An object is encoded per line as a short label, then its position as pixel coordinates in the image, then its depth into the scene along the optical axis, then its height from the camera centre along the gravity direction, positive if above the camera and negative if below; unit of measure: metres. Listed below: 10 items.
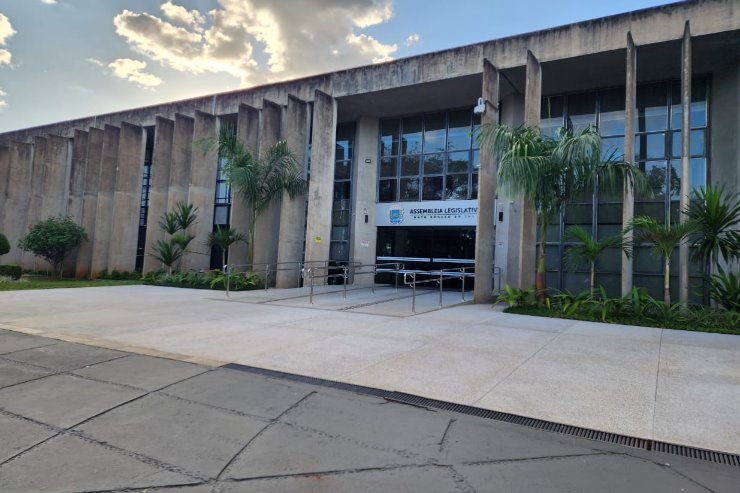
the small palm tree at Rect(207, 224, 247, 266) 16.56 +0.82
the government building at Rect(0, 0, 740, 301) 12.52 +4.57
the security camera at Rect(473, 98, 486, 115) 12.74 +4.76
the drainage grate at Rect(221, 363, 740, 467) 3.28 -1.30
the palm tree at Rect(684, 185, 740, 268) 9.00 +1.17
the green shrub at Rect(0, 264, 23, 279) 19.21 -0.96
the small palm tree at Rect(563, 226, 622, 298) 10.08 +0.70
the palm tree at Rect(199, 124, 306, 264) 15.88 +3.22
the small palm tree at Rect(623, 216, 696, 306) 9.14 +0.96
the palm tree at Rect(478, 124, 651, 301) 10.12 +2.48
